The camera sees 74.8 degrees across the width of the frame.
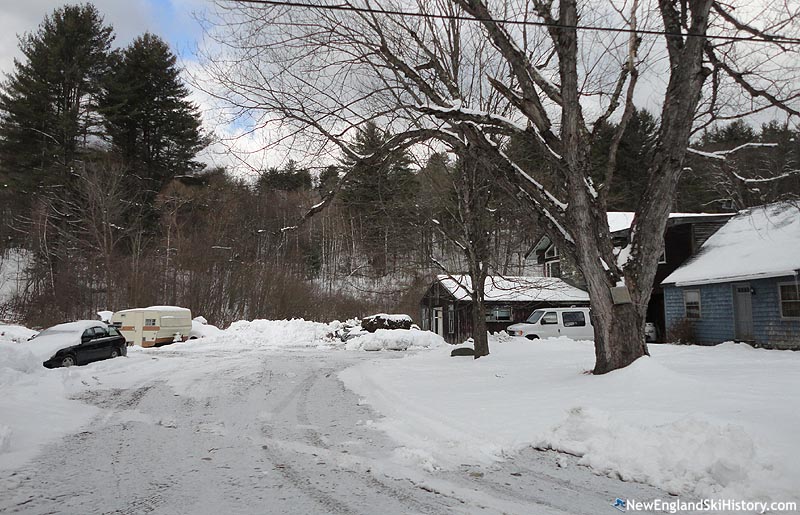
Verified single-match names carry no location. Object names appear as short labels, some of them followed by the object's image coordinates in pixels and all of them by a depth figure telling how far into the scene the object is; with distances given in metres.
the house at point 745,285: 18.83
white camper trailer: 26.09
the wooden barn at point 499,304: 31.33
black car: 16.06
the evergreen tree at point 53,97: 35.47
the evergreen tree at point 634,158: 32.11
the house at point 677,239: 24.97
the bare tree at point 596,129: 9.50
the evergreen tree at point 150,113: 37.38
